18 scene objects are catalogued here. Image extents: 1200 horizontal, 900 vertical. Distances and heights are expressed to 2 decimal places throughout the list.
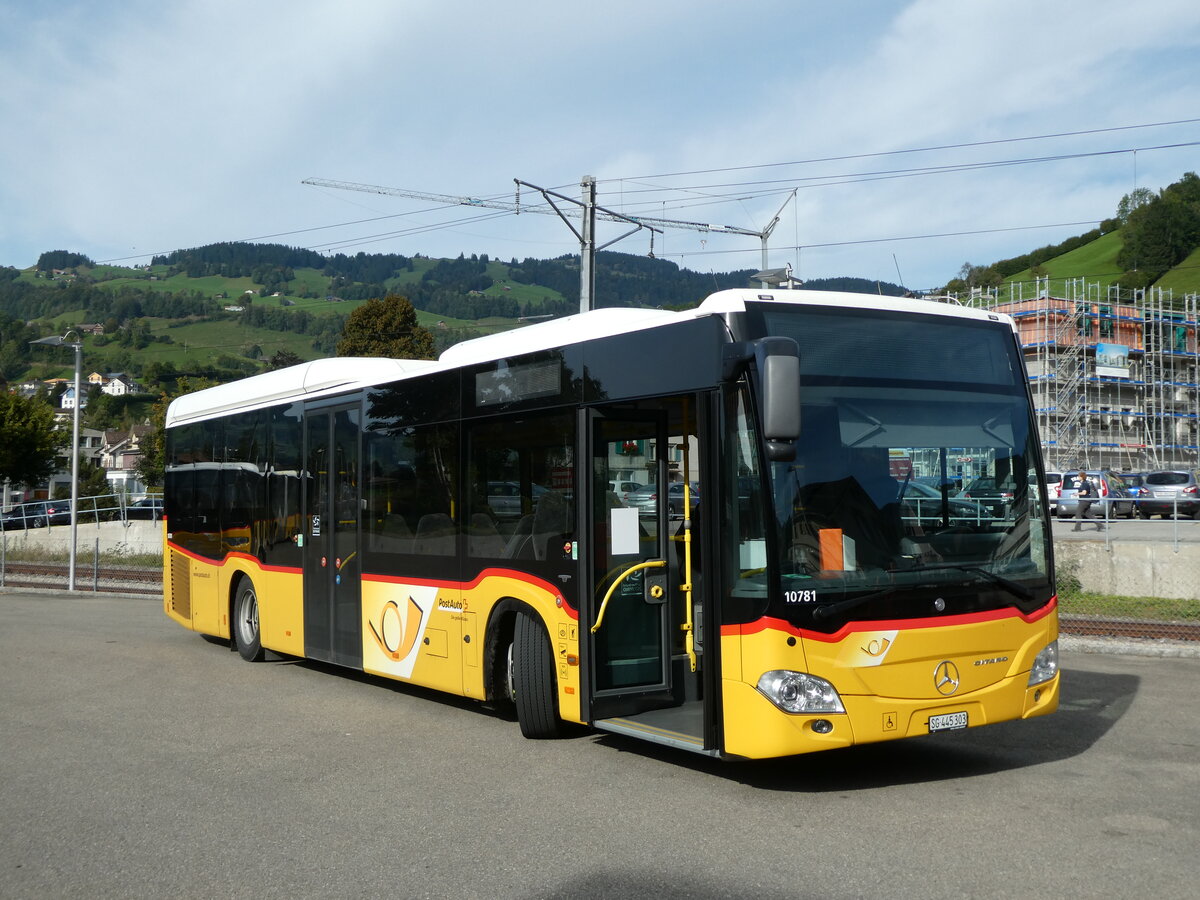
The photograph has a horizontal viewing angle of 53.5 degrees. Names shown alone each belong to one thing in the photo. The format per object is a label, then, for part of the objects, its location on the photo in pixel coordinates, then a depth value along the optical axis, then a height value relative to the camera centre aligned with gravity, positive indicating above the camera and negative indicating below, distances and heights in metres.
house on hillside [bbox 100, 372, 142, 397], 166.60 +17.88
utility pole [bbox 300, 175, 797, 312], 23.19 +5.47
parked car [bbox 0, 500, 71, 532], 46.61 -0.21
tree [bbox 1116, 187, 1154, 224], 111.12 +27.45
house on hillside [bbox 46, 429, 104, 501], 103.96 +5.75
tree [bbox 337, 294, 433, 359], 70.38 +10.27
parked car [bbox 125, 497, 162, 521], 39.22 -0.06
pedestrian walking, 23.38 -0.13
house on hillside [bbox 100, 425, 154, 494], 143.50 +7.01
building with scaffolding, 65.81 +6.10
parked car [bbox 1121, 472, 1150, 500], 42.50 +0.17
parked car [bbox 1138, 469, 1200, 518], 36.47 +0.00
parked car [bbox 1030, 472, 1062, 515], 36.70 +0.10
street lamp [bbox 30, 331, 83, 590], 27.02 +1.13
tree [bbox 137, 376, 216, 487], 69.50 +5.27
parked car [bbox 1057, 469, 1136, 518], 20.78 -0.21
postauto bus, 6.77 -0.20
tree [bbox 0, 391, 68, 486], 70.00 +4.25
